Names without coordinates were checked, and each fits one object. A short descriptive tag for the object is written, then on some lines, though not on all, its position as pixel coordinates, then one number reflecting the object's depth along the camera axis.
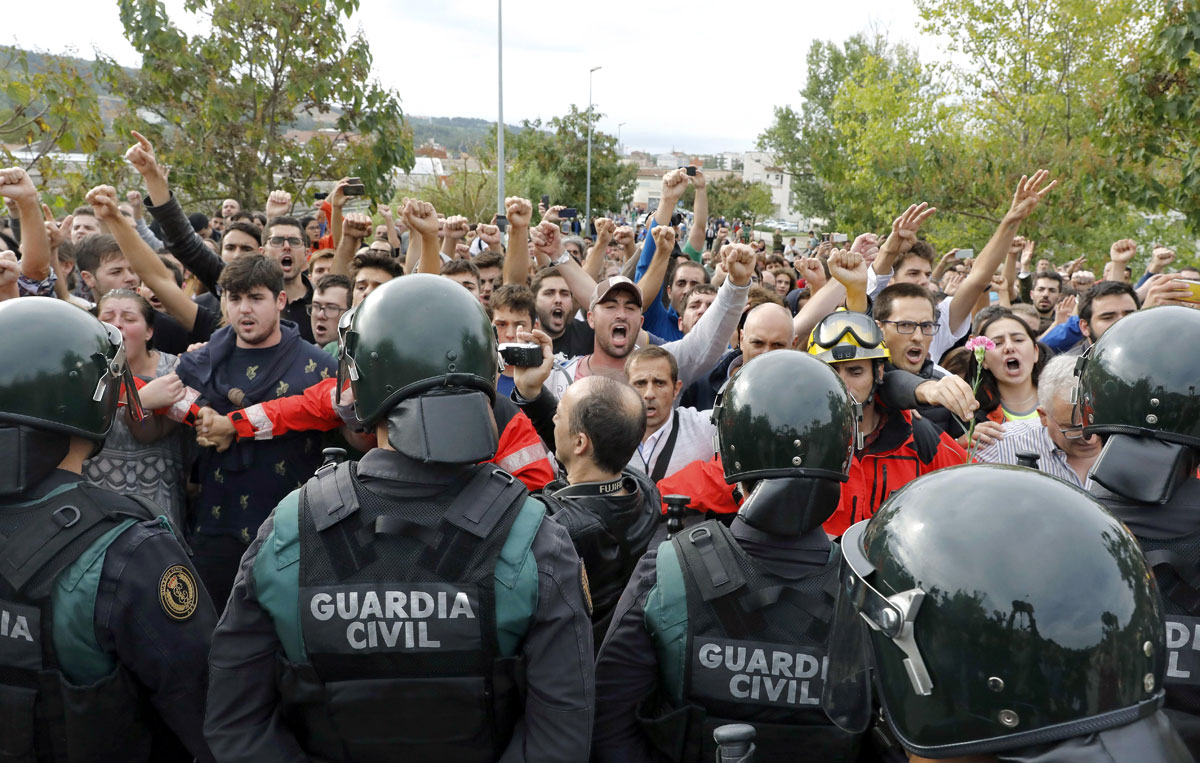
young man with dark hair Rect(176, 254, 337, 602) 4.04
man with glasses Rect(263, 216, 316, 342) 6.07
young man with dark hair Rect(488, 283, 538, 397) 5.21
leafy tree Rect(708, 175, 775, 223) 57.78
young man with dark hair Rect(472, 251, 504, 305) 6.96
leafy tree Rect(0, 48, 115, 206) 6.31
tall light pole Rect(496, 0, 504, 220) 20.80
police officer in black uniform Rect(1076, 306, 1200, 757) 2.24
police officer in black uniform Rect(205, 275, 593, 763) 2.11
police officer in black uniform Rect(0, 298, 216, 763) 2.23
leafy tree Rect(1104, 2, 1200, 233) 8.26
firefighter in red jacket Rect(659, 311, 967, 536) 3.54
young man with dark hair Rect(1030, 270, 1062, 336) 9.20
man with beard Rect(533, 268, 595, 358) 5.95
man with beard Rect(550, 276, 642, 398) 5.03
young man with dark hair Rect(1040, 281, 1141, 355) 5.95
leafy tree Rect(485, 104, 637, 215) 35.33
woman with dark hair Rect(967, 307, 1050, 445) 4.97
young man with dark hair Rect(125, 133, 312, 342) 5.36
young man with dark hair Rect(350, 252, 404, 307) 5.30
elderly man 3.77
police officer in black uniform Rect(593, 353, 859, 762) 2.29
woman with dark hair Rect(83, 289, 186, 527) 3.79
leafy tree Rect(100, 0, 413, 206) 11.95
